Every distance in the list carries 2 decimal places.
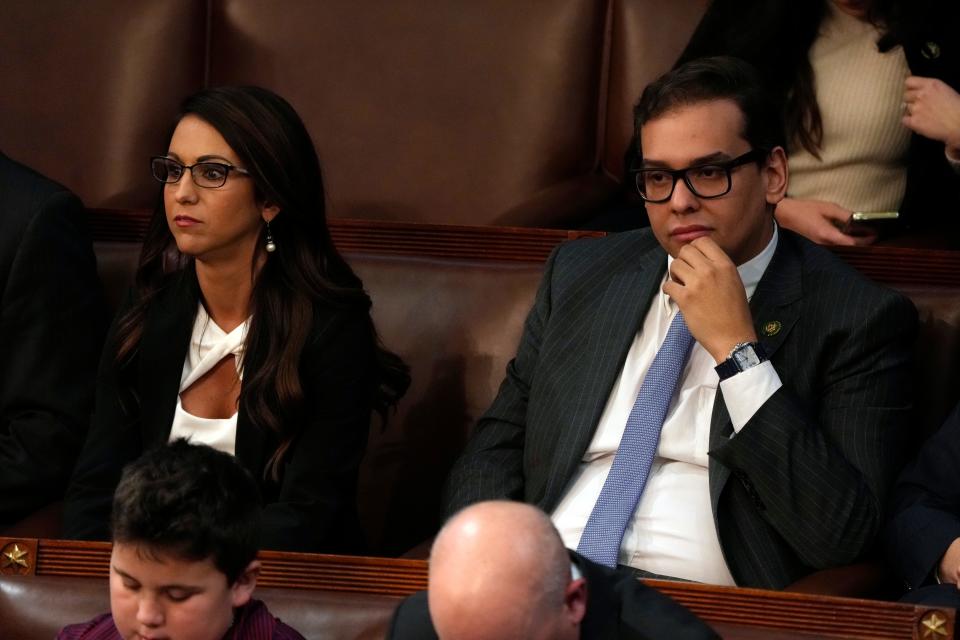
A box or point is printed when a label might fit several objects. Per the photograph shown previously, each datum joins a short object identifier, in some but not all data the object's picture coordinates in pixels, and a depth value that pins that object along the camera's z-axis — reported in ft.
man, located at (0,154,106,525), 49.85
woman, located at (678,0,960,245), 50.81
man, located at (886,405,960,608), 48.42
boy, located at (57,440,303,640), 47.25
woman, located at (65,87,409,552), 49.33
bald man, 46.59
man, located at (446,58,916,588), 48.61
